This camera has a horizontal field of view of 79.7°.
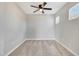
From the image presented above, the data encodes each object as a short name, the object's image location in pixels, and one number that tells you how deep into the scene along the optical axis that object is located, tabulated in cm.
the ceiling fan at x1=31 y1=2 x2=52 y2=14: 159
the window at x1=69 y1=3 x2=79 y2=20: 131
